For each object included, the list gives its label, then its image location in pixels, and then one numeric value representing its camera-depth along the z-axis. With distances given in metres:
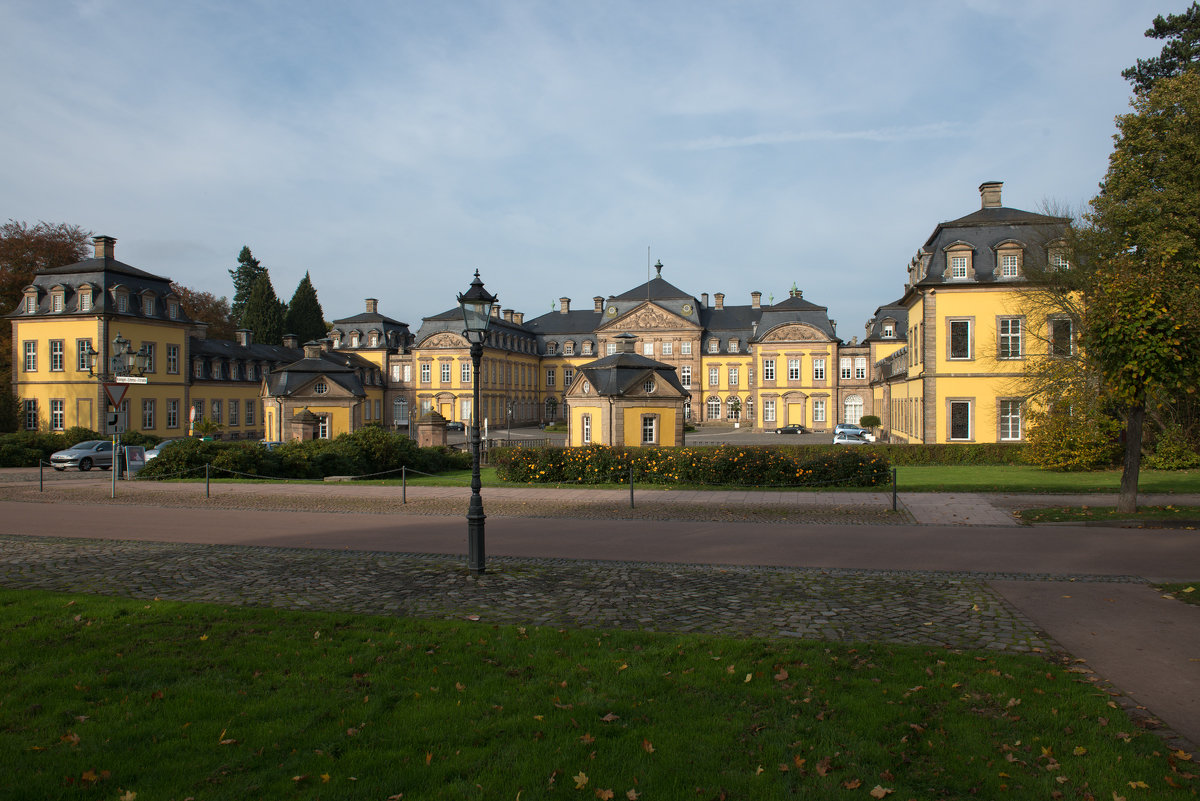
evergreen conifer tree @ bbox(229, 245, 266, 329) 81.38
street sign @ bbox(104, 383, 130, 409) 18.92
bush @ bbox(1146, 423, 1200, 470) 24.52
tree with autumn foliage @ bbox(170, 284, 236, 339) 58.97
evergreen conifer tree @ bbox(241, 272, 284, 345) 69.75
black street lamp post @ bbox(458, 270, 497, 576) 9.59
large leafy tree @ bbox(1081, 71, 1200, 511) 13.88
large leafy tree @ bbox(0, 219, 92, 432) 43.62
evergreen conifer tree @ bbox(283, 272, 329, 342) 75.19
